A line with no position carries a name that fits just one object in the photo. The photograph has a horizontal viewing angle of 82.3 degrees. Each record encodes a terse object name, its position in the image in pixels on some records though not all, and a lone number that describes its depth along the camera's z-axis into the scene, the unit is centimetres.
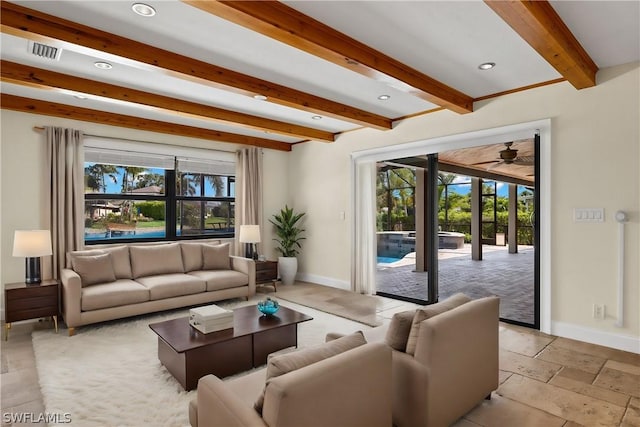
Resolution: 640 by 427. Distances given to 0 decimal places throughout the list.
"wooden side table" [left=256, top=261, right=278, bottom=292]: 579
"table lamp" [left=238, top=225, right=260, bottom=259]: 579
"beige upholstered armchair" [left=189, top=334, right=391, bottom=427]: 137
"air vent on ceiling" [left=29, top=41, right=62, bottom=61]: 295
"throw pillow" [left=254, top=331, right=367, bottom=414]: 150
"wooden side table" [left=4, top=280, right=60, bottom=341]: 374
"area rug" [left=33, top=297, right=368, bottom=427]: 235
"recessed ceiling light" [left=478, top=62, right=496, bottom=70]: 338
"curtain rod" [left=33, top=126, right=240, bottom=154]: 454
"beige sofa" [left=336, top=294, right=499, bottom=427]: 198
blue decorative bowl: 338
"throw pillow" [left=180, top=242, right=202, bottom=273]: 516
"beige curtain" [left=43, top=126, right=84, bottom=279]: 456
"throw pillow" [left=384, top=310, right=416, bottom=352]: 217
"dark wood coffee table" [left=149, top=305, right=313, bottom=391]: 271
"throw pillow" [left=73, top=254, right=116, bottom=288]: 422
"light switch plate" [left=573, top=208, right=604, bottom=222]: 356
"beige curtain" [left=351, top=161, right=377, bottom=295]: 577
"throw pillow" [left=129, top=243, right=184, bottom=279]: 477
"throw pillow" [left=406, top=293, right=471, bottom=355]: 207
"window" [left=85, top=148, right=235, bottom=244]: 521
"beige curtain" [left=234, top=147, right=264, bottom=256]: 638
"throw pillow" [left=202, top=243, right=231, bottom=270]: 531
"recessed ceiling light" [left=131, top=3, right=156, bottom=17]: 241
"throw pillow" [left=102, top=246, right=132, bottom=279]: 461
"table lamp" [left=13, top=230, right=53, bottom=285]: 387
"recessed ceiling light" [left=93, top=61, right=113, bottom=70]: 332
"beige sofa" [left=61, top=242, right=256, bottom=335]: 391
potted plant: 650
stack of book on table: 295
